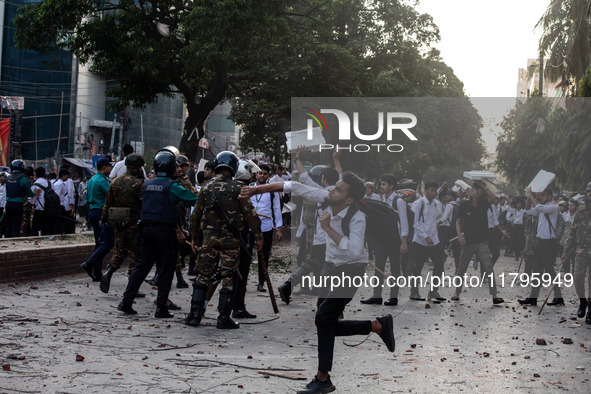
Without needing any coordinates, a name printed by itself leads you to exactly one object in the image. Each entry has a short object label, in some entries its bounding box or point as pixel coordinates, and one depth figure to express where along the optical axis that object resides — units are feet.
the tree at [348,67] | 77.98
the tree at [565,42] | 78.33
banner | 111.14
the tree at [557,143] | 59.36
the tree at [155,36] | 50.34
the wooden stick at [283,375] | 18.80
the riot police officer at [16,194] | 47.88
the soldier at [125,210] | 30.76
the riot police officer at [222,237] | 25.70
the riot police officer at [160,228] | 27.17
